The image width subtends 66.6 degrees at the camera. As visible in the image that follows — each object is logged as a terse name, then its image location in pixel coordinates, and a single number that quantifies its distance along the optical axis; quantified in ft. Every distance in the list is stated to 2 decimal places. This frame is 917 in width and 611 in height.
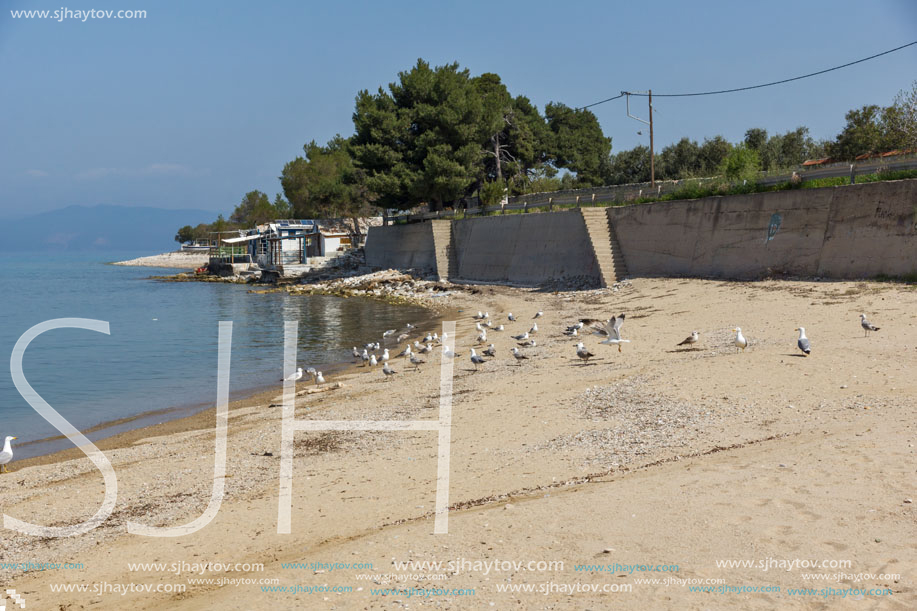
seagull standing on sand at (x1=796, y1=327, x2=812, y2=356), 38.99
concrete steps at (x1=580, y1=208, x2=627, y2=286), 100.48
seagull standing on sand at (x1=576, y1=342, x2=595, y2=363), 47.95
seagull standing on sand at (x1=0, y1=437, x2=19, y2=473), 38.45
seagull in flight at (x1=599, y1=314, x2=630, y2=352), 49.56
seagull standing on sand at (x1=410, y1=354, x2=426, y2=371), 60.59
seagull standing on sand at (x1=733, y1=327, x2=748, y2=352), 43.01
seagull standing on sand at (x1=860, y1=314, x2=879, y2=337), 44.86
